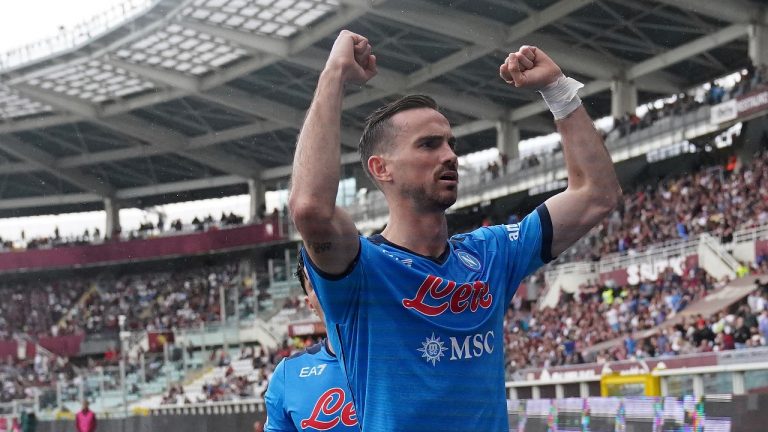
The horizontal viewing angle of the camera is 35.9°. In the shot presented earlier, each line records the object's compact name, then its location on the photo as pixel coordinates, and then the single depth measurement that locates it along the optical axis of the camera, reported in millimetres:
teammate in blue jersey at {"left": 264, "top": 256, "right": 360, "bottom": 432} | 5789
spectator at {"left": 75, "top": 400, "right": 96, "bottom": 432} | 22250
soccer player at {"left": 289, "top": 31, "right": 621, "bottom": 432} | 3457
